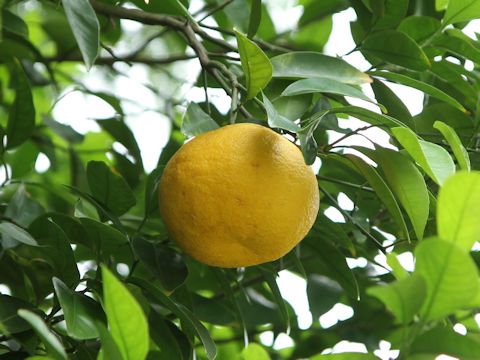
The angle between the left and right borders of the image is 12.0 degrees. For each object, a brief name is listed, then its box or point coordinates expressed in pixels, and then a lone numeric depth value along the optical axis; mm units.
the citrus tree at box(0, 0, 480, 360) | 1153
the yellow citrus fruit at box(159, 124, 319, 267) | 1262
